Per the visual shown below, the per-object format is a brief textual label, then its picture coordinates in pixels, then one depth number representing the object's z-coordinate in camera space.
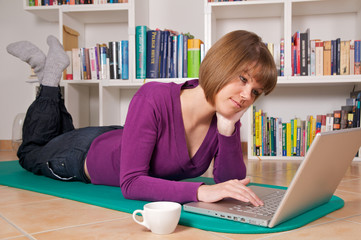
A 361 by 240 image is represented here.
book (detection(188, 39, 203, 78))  2.48
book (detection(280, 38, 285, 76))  2.40
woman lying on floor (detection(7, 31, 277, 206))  1.00
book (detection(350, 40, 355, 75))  2.34
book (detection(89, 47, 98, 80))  2.64
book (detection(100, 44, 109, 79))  2.61
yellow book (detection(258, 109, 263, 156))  2.49
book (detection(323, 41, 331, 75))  2.36
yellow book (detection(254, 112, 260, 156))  2.50
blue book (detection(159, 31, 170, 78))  2.51
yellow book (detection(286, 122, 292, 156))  2.48
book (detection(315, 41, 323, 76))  2.36
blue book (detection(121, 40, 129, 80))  2.57
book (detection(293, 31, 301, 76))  2.38
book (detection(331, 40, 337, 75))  2.35
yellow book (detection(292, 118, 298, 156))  2.47
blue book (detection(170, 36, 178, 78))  2.50
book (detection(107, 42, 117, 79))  2.60
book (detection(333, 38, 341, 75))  2.35
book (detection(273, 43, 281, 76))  2.43
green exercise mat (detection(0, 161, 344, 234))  0.88
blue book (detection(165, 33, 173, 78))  2.51
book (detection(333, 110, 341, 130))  2.44
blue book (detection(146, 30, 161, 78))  2.51
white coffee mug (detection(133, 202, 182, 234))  0.81
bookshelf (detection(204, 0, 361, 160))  2.39
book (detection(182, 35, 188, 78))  2.49
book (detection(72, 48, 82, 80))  2.67
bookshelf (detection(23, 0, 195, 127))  2.55
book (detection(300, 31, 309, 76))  2.37
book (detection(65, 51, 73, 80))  2.70
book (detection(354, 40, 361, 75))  2.32
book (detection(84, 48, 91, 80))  2.66
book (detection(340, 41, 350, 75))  2.34
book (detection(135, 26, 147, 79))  2.52
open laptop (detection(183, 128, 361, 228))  0.75
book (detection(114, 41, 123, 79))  2.58
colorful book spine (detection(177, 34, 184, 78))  2.49
